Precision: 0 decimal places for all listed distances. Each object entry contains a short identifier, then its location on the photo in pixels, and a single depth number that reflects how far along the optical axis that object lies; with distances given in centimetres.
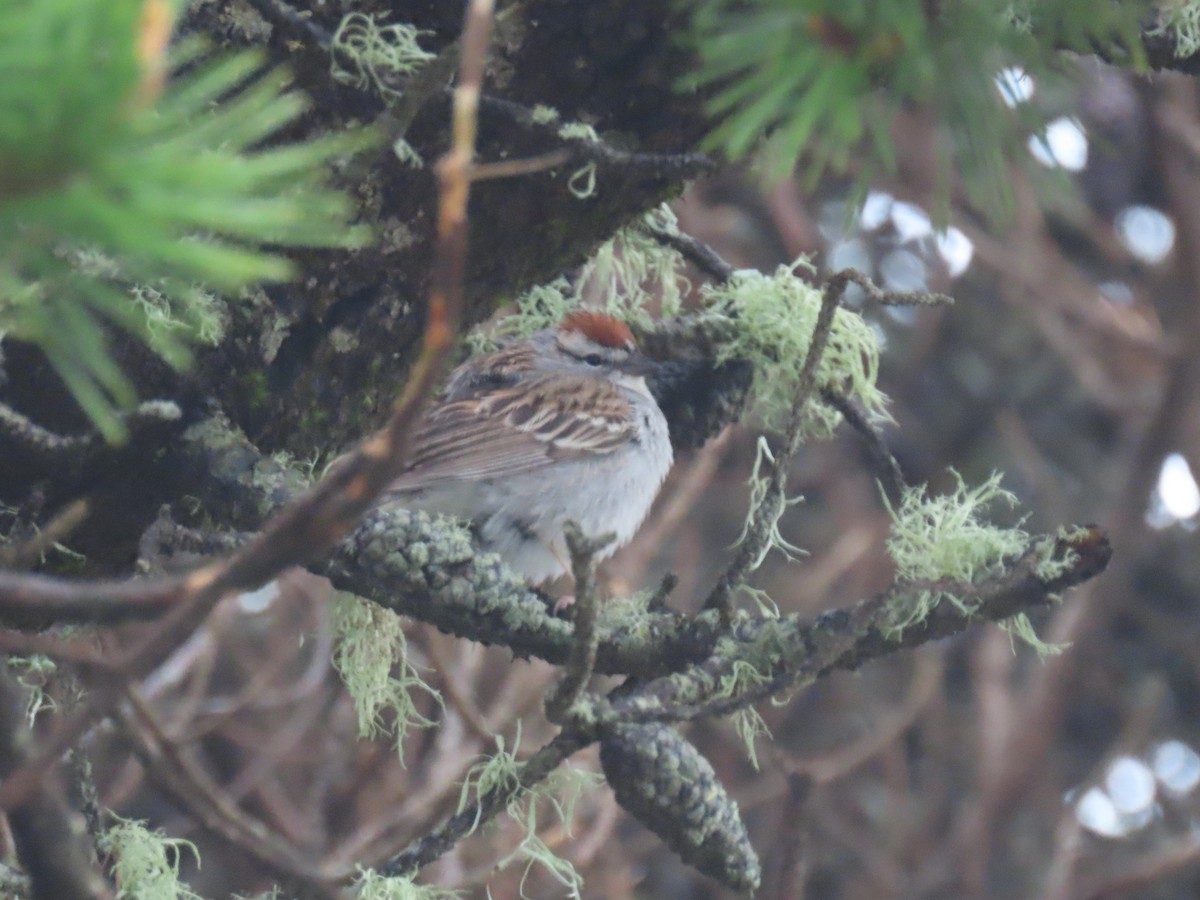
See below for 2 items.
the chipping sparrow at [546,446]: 705
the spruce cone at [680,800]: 471
